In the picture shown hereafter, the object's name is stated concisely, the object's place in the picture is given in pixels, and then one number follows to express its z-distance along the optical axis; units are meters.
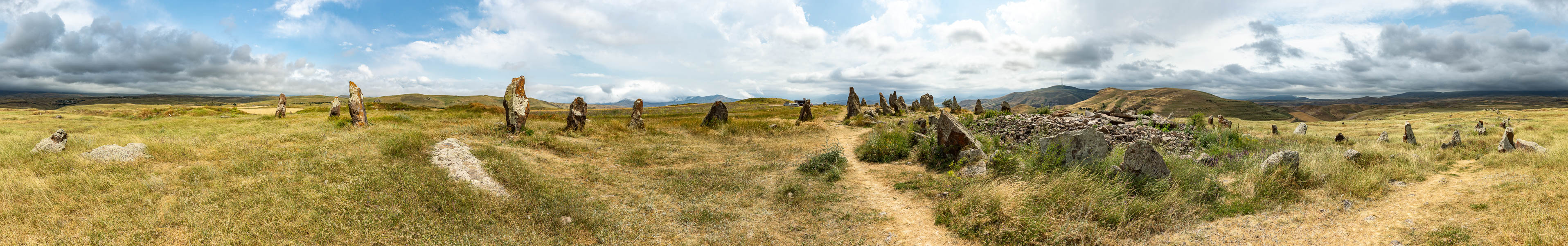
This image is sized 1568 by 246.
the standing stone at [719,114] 23.00
